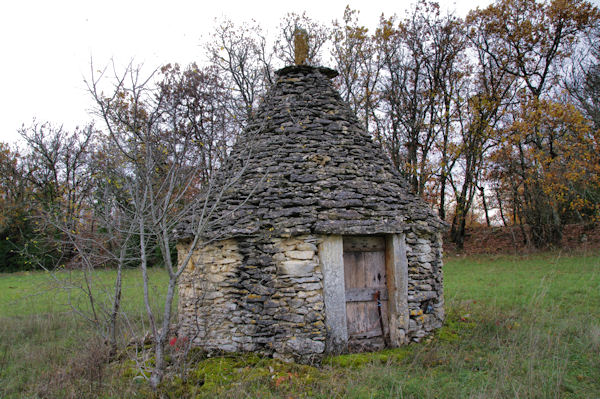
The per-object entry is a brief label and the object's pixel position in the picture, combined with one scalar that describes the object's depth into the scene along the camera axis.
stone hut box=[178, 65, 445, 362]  5.39
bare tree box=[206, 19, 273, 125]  17.41
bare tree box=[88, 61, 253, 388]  4.13
